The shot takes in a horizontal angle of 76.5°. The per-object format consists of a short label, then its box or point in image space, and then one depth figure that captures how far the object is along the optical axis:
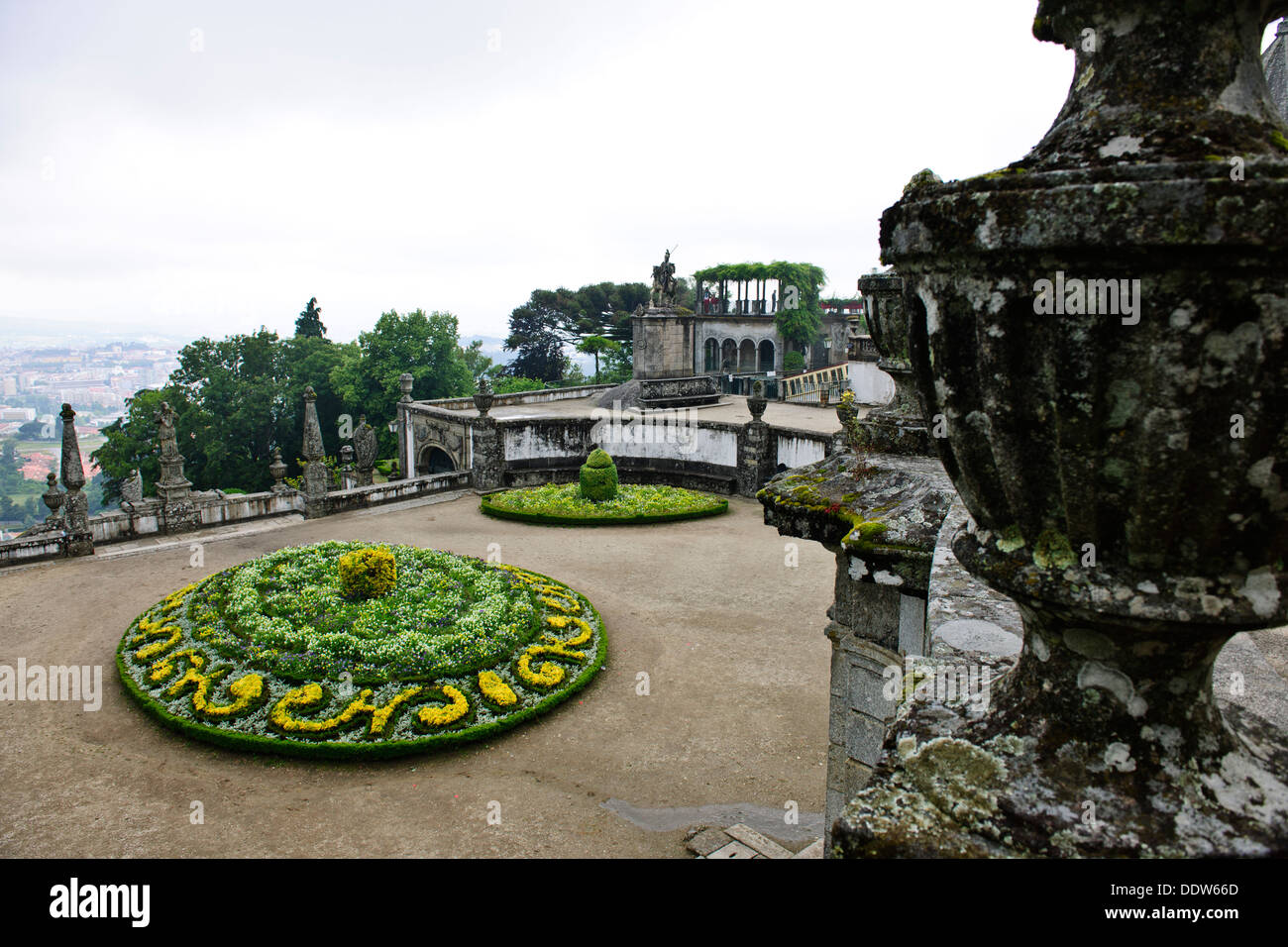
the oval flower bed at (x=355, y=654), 11.45
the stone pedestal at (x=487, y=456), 27.80
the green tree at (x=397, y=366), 47.22
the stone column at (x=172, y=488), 22.00
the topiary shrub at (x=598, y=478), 25.20
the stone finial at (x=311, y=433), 25.28
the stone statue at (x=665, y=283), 38.59
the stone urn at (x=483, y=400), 27.78
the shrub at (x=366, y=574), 14.85
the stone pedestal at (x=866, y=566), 4.82
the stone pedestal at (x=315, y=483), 23.97
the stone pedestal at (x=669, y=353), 37.28
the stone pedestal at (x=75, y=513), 19.94
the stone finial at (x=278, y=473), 24.16
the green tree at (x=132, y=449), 40.19
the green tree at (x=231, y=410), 44.53
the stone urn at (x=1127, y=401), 1.60
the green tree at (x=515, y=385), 57.31
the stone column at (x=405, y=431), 34.12
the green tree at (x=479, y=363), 65.62
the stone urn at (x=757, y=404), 25.97
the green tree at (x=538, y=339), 66.12
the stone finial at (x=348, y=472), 29.72
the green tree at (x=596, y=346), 60.56
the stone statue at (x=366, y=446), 31.00
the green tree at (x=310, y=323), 56.16
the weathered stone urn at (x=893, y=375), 5.21
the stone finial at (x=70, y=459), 20.31
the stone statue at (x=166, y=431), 22.69
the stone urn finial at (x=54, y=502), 20.31
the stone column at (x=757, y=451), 26.42
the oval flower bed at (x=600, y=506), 23.72
